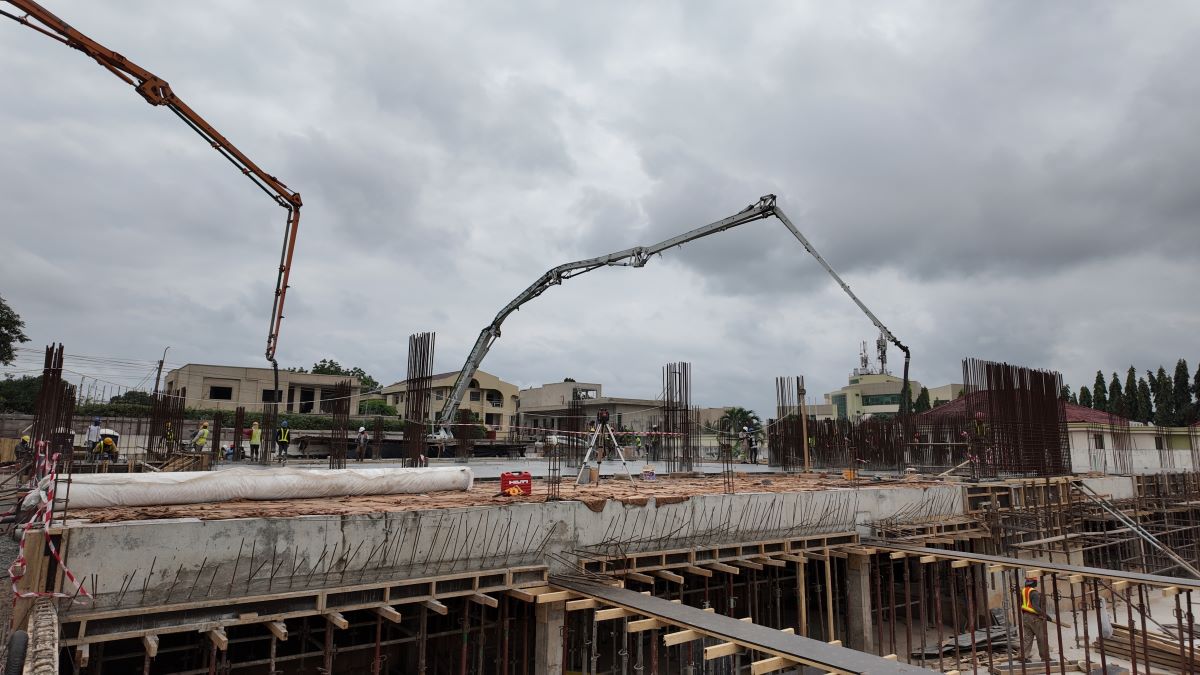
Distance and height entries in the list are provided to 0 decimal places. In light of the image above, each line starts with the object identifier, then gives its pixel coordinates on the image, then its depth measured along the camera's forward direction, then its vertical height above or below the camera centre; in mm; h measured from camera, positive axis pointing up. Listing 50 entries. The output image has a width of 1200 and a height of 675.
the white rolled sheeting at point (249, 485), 9445 -950
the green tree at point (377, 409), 51906 +1609
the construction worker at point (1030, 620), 14844 -4652
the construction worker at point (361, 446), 24148 -632
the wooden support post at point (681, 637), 7540 -2374
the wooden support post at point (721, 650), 7270 -2406
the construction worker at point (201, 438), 20359 -314
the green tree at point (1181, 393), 54938 +3490
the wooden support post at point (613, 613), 8680 -2380
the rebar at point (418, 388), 17500 +1111
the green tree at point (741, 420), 60759 +1117
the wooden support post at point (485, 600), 9609 -2479
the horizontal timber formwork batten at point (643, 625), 8000 -2369
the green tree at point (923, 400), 63875 +3150
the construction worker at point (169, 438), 21969 -344
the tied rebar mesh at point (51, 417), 13930 +224
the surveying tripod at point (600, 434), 16703 -87
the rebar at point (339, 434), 19531 -149
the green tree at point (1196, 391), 53803 +3613
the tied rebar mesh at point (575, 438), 23219 -267
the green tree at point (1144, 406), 57688 +2492
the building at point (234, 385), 43812 +2975
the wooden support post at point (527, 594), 9773 -2420
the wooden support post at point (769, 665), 6715 -2377
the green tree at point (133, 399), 45312 +1979
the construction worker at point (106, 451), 18984 -693
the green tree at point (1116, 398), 58438 +3208
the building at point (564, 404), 57188 +2353
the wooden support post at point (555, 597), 9668 -2422
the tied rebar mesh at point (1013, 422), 21219 +378
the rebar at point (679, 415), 23938 +599
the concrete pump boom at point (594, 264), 24297 +6171
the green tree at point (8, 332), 38562 +5571
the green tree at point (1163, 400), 54656 +2905
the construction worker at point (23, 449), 19672 -704
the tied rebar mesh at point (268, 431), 22453 -92
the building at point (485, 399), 53656 +2564
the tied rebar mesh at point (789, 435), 28328 -126
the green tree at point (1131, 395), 57978 +3477
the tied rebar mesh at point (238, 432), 22828 -135
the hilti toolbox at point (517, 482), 12562 -984
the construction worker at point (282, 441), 22281 -423
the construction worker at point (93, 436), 19781 -269
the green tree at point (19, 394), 40850 +2033
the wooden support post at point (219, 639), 7582 -2430
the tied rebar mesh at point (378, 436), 22172 -234
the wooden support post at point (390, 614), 8758 -2438
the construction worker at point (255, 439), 23547 -388
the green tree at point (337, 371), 67938 +5994
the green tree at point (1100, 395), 60531 +3590
